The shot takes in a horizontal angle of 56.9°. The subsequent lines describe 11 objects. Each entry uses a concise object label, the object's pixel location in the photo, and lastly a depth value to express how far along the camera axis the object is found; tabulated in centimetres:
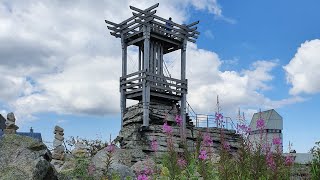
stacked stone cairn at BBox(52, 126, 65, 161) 1189
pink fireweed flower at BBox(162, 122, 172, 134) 329
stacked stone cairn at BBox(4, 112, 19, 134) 1126
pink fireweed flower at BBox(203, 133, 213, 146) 395
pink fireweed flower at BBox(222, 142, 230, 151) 341
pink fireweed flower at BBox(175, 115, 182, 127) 392
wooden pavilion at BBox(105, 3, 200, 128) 1494
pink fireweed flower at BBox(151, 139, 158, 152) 386
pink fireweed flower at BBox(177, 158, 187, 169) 410
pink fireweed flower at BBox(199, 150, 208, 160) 320
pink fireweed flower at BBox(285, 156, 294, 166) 425
